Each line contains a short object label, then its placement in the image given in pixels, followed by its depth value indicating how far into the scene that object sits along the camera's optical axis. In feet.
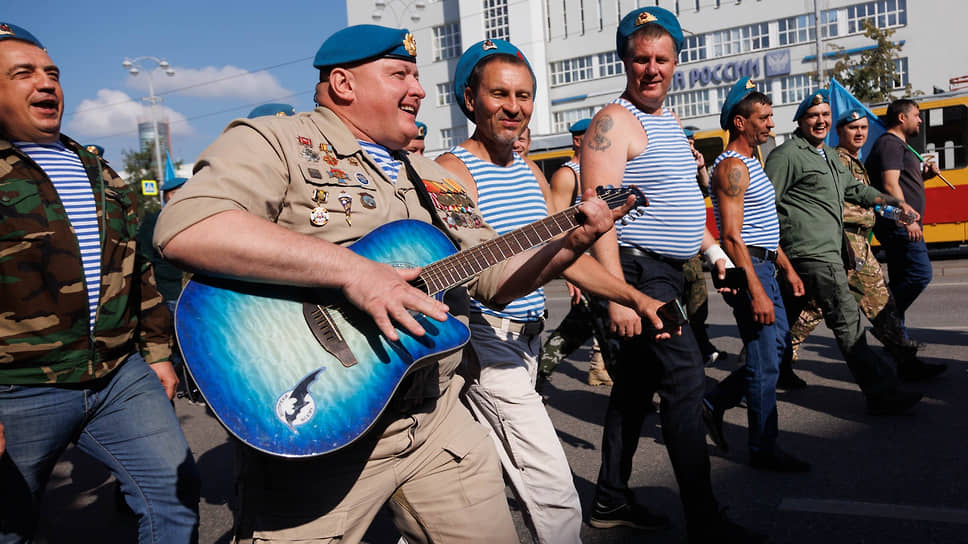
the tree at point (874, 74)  80.38
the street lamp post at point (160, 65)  110.63
